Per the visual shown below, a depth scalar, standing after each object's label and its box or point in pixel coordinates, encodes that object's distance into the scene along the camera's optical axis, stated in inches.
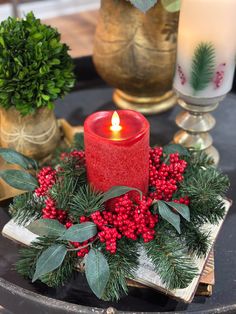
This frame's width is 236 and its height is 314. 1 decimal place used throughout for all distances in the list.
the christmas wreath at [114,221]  16.9
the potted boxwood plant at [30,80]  22.2
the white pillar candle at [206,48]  21.3
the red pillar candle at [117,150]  17.3
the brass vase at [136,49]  25.8
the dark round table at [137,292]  16.6
